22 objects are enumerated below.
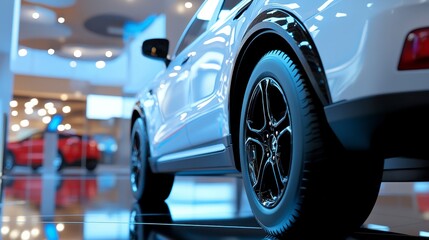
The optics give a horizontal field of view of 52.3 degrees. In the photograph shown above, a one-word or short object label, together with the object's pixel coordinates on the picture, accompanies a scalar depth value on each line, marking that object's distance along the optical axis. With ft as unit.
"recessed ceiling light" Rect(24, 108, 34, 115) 44.53
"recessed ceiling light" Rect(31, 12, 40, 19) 39.24
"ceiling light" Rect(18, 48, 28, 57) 40.73
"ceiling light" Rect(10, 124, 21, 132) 45.16
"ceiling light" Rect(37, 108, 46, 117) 45.36
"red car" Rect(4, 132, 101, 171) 42.14
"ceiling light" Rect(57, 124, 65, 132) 44.29
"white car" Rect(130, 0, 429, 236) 3.69
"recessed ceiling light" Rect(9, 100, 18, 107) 39.00
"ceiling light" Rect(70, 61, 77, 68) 42.29
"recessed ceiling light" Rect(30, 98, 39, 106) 44.34
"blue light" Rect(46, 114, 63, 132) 43.87
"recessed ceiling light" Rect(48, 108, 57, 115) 45.73
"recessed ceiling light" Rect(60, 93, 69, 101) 43.93
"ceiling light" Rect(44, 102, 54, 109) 45.29
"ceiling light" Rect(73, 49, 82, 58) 42.39
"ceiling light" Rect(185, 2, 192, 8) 37.57
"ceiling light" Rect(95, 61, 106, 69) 43.01
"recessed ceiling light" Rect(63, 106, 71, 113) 45.01
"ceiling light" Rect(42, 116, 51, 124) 45.59
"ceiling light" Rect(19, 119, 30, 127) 46.01
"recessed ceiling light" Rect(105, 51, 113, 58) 43.14
